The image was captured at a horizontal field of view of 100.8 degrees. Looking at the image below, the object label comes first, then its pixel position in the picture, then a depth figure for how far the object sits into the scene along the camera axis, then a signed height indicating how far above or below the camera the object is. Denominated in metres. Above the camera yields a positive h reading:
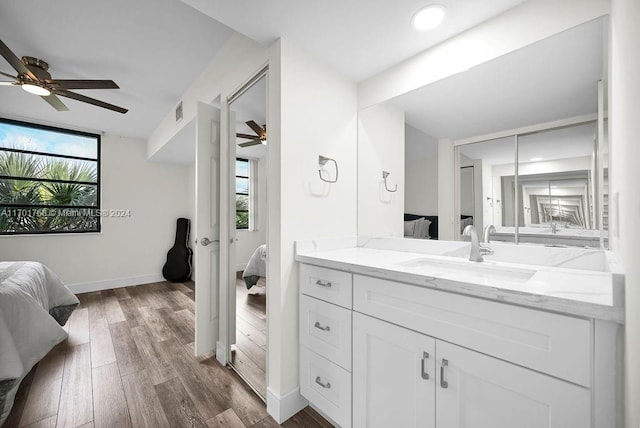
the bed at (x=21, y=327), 1.48 -0.76
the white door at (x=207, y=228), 2.04 -0.10
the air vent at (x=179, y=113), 2.98 +1.17
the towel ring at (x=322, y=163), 1.68 +0.34
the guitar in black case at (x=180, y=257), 4.53 -0.74
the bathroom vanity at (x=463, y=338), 0.71 -0.42
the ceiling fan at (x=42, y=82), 2.11 +1.08
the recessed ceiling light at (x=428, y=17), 1.27 +0.99
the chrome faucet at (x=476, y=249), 1.36 -0.17
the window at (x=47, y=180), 3.51 +0.50
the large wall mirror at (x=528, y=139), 1.13 +0.39
